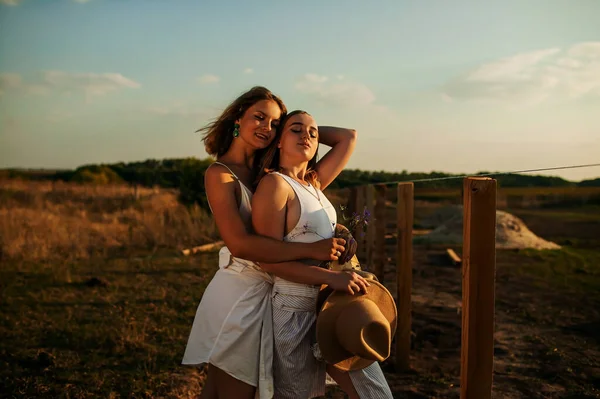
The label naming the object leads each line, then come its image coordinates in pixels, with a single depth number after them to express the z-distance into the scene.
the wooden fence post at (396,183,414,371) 5.04
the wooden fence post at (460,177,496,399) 2.54
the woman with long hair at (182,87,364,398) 2.52
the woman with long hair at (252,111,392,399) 2.54
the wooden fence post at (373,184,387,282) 6.31
